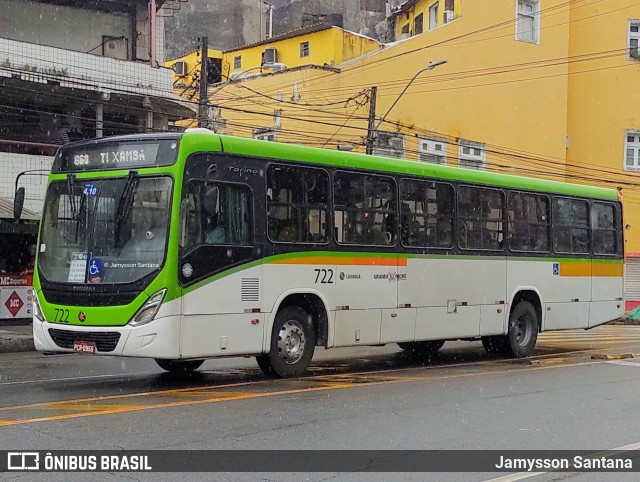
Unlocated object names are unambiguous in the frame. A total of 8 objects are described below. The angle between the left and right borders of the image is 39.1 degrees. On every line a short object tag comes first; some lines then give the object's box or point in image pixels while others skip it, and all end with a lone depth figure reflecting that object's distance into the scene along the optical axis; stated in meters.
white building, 24.39
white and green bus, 11.15
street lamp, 27.34
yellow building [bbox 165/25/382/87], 40.34
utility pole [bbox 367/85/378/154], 27.45
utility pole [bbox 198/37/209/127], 26.17
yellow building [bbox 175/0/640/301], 38.66
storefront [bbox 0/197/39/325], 20.72
